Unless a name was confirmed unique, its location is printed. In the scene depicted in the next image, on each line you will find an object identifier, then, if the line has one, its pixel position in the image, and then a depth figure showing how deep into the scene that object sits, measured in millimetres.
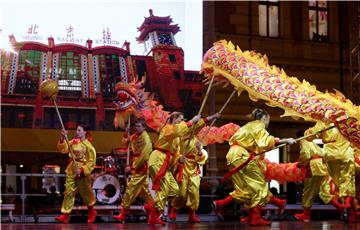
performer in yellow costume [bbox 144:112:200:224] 11781
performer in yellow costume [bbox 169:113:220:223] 13234
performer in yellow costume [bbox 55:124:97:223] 13461
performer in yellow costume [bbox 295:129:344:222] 13664
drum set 15344
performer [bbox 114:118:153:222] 12516
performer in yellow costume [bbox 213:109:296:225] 11578
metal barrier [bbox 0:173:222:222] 14867
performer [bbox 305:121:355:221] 12734
